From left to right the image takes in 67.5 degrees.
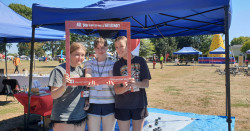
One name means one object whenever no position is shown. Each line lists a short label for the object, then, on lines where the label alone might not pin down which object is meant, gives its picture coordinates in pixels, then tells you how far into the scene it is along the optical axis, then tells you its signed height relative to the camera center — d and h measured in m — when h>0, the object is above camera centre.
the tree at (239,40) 100.82 +12.72
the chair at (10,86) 7.02 -0.82
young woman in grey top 2.03 -0.40
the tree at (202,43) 55.66 +6.15
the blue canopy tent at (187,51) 31.32 +2.11
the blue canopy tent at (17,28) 5.06 +1.03
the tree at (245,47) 61.06 +5.47
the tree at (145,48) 41.95 +3.53
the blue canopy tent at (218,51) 27.01 +1.78
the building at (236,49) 91.69 +7.09
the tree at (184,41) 55.77 +6.71
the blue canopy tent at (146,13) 2.53 +0.81
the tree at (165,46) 52.97 +5.16
